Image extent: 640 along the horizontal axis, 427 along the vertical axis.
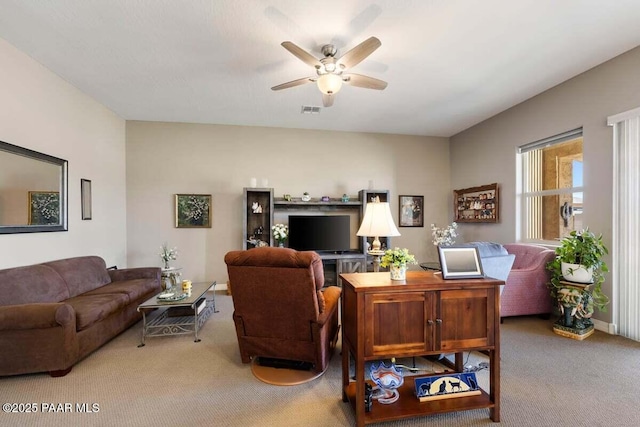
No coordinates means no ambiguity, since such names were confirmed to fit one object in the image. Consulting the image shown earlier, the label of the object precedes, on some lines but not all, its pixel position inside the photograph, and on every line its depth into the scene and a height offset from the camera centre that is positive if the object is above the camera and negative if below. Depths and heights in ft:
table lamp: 7.27 -0.31
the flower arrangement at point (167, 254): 14.67 -2.28
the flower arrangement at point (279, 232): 16.30 -1.19
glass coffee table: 9.93 -4.24
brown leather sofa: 7.50 -3.03
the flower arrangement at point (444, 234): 17.68 -1.52
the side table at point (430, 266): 14.94 -2.96
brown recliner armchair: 6.92 -2.40
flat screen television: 16.99 -1.30
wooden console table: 5.67 -2.34
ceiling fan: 7.76 +4.35
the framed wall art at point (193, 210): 16.78 +0.06
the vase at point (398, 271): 6.13 -1.30
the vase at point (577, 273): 9.95 -2.19
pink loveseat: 11.42 -3.19
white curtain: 9.70 -0.37
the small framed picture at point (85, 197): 12.73 +0.65
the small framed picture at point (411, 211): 19.27 -0.01
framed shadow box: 15.75 +0.42
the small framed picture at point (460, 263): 6.11 -1.12
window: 12.21 +1.10
